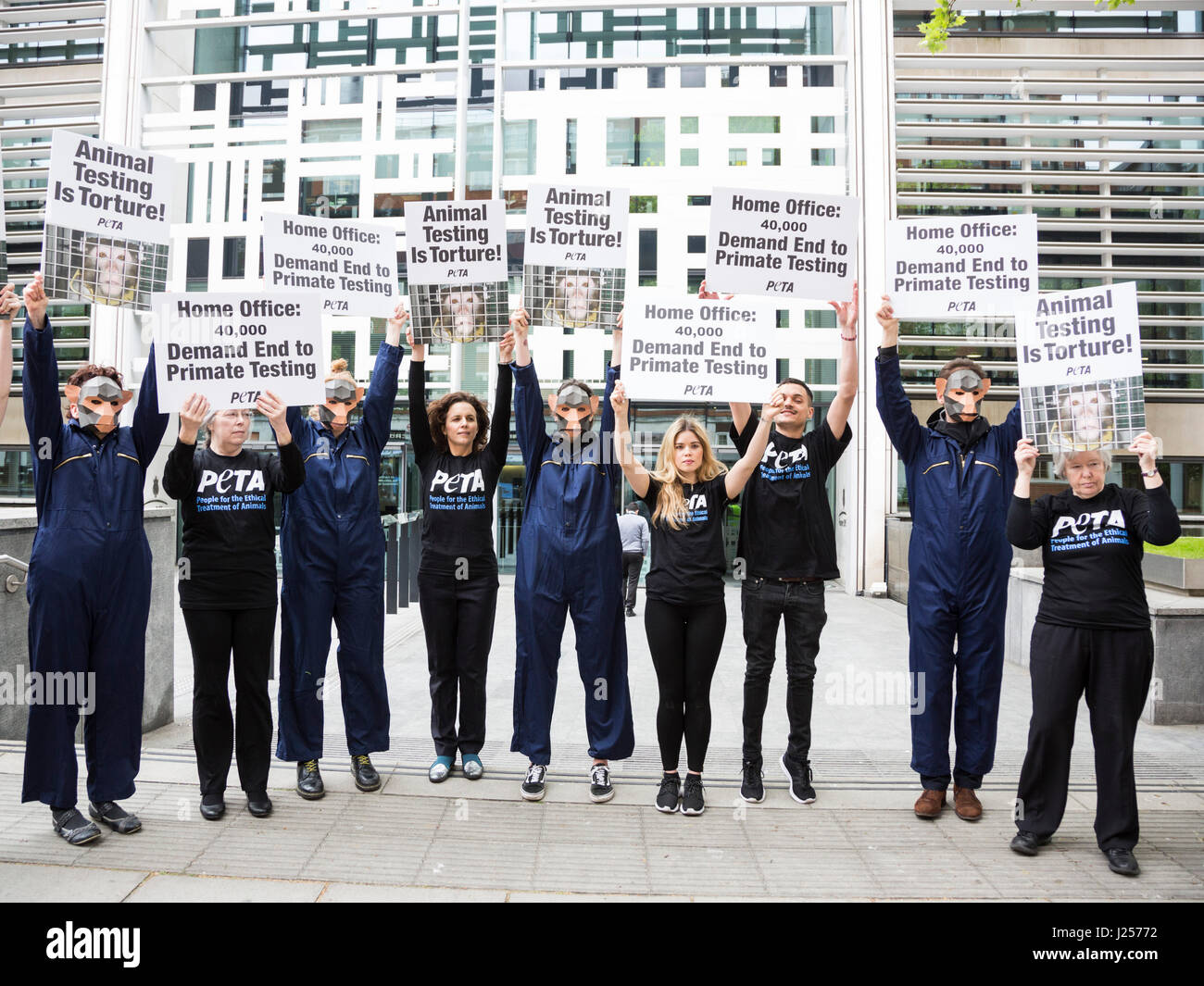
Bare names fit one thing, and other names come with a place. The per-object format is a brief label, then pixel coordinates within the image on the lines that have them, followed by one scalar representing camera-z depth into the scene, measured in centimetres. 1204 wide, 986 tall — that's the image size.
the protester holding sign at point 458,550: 474
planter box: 720
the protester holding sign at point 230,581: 420
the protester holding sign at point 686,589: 441
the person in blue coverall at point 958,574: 438
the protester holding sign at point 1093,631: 382
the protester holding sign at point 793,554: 452
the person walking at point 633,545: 1146
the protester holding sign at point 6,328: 383
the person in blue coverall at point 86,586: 394
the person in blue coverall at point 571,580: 461
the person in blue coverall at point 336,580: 454
